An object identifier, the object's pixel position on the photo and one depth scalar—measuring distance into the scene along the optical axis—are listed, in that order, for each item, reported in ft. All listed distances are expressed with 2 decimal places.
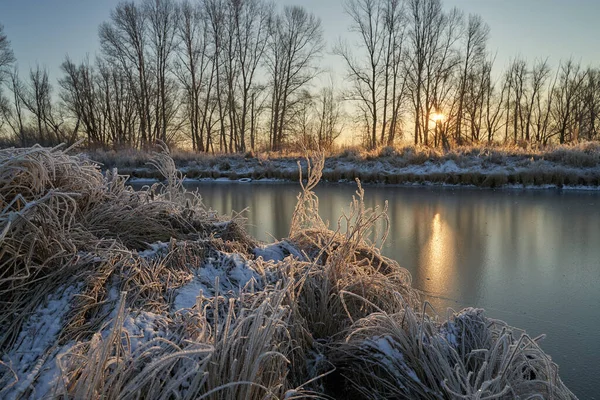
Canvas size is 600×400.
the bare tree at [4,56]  74.10
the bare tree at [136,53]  74.28
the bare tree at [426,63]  72.59
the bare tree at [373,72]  72.43
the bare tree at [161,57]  74.18
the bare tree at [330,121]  108.06
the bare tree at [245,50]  73.56
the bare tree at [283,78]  76.89
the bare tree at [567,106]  90.38
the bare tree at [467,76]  76.59
